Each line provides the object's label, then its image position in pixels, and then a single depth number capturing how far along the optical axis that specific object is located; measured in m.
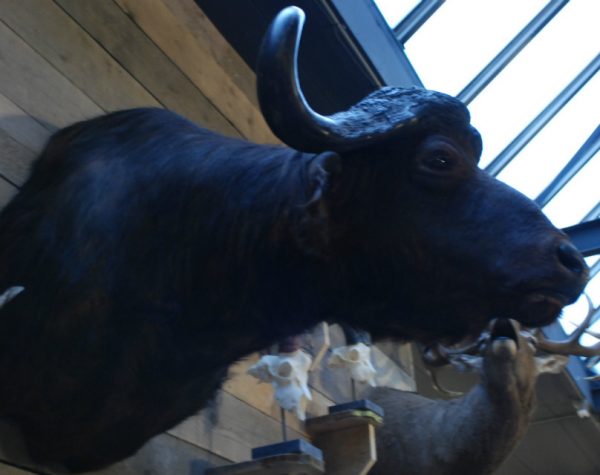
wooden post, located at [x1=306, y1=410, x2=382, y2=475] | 2.00
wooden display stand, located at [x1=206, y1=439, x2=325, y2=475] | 1.63
